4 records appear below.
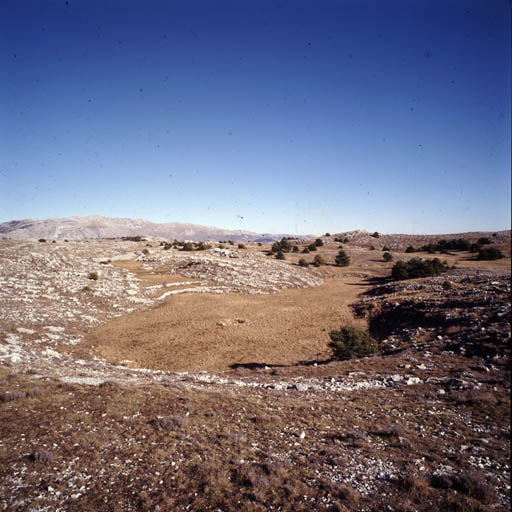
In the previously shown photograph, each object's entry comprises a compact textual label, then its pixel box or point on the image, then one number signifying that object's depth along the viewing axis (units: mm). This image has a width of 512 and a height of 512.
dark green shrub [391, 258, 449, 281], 38906
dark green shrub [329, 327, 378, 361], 16984
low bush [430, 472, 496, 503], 4938
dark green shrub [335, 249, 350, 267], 59656
